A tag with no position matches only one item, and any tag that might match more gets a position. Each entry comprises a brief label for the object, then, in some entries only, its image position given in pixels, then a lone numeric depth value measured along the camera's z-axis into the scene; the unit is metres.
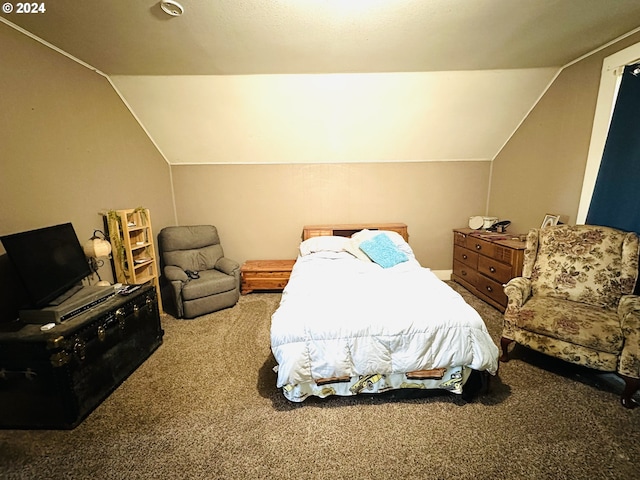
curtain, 2.10
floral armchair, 1.72
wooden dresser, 2.81
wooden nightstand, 3.61
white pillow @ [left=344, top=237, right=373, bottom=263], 2.93
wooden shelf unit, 2.60
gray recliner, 2.95
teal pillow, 2.79
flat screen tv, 1.65
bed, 1.69
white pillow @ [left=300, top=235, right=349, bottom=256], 3.21
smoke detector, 1.67
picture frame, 2.75
